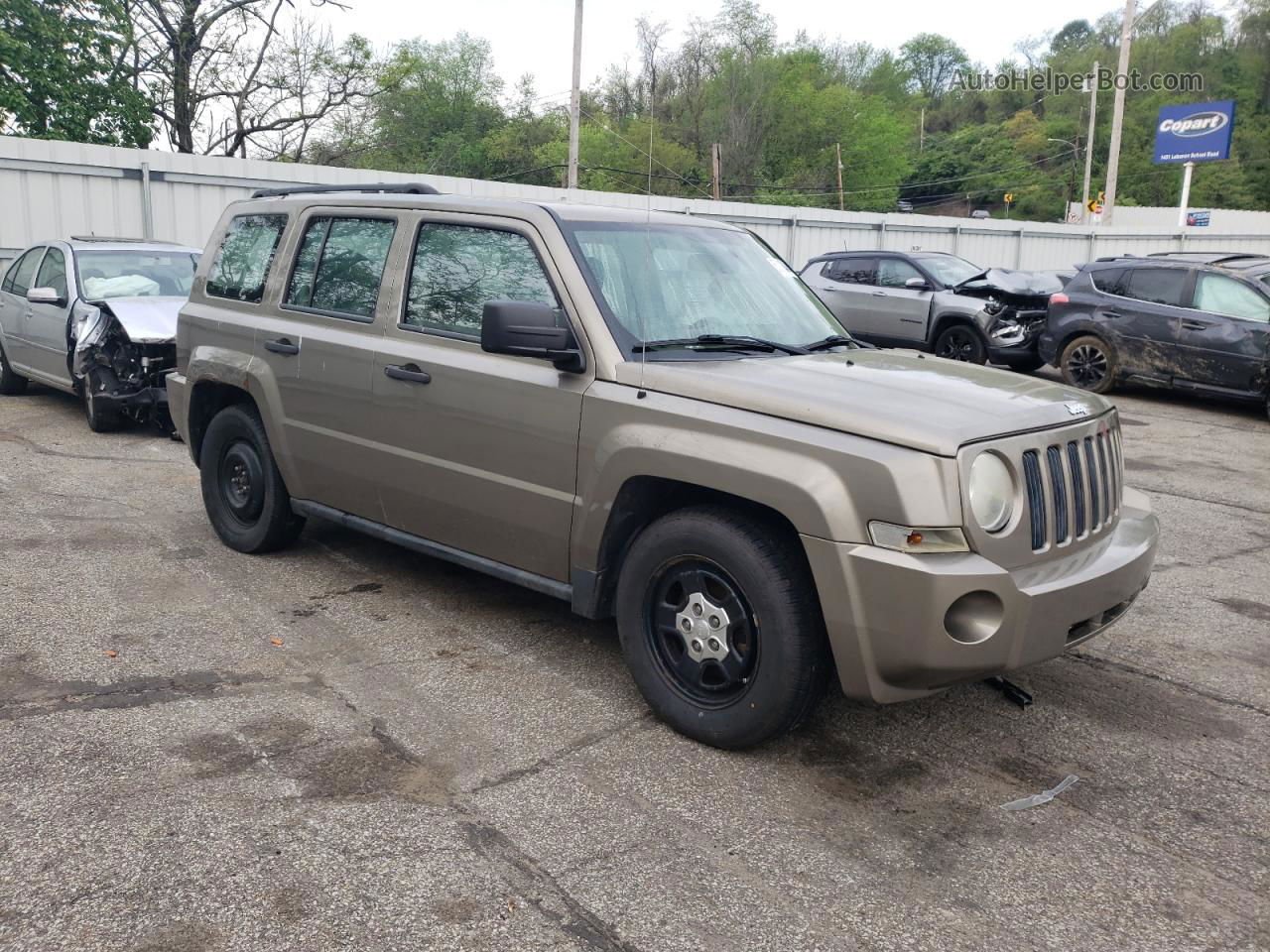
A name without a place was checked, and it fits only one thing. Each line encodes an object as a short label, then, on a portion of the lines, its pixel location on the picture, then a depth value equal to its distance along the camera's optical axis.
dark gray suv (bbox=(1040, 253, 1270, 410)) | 12.01
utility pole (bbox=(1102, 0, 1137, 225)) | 28.48
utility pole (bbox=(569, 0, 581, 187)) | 26.17
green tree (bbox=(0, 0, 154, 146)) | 25.77
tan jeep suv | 3.42
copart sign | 48.84
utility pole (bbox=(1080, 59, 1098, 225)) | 50.76
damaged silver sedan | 9.35
